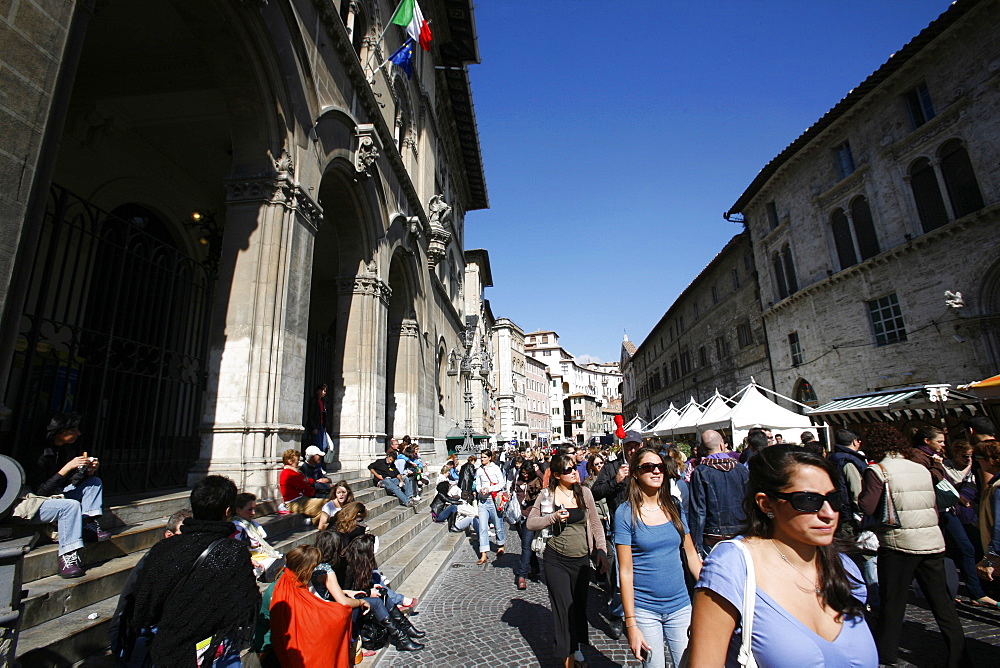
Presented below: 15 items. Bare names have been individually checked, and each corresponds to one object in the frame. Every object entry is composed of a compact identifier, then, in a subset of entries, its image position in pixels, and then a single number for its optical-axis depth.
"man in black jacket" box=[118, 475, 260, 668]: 2.18
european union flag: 11.40
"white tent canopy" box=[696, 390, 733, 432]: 13.62
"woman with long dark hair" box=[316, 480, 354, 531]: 5.21
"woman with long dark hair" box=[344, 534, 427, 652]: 4.25
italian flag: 10.88
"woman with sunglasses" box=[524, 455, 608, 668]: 3.55
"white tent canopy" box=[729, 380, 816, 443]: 12.77
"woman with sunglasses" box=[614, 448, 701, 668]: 2.79
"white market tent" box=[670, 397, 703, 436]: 16.48
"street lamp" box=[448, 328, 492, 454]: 23.56
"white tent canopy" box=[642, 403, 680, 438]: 19.05
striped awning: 11.06
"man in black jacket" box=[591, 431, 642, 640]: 4.77
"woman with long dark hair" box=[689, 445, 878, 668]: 1.41
